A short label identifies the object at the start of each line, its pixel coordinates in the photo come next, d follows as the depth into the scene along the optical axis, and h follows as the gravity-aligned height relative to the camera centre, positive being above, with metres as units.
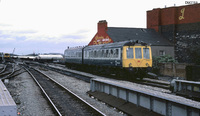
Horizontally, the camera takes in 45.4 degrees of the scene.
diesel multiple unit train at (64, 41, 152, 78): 18.44 -0.16
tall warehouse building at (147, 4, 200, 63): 38.03 +5.13
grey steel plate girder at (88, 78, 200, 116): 6.34 -1.49
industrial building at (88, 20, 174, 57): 39.12 +3.43
